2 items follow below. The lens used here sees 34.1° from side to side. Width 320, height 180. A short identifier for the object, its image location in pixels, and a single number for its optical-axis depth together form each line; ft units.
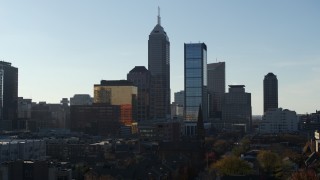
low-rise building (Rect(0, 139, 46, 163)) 350.00
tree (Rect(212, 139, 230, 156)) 526.74
